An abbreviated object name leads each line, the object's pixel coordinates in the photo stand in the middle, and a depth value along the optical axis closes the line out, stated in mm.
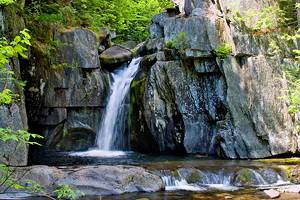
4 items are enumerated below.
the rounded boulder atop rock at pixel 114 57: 16359
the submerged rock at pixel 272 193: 8197
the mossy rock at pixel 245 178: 9523
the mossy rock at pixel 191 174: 9562
